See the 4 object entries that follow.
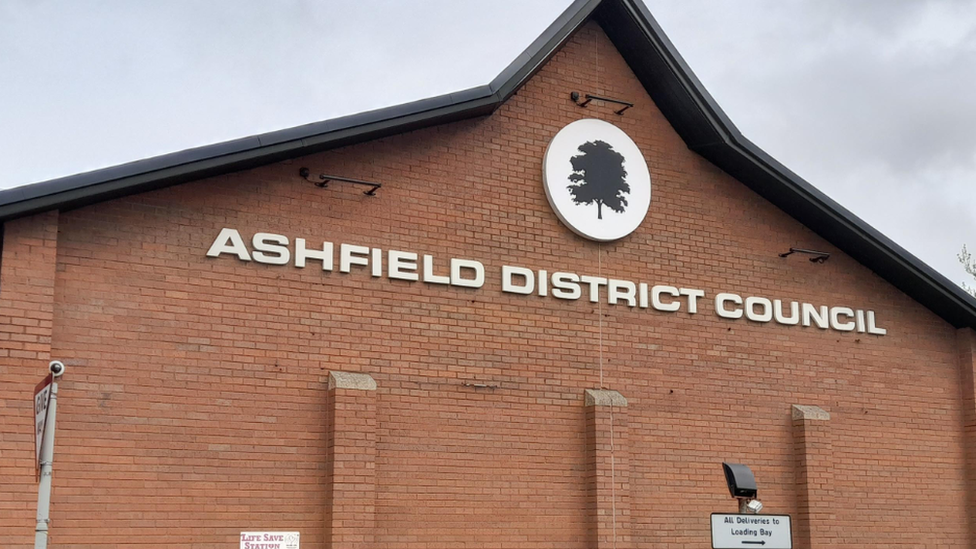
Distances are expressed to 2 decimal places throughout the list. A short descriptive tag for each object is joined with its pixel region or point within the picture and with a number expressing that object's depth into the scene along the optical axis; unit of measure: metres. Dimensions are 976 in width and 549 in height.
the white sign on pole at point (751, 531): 12.20
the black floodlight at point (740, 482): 13.02
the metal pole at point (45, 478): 8.52
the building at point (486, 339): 12.71
